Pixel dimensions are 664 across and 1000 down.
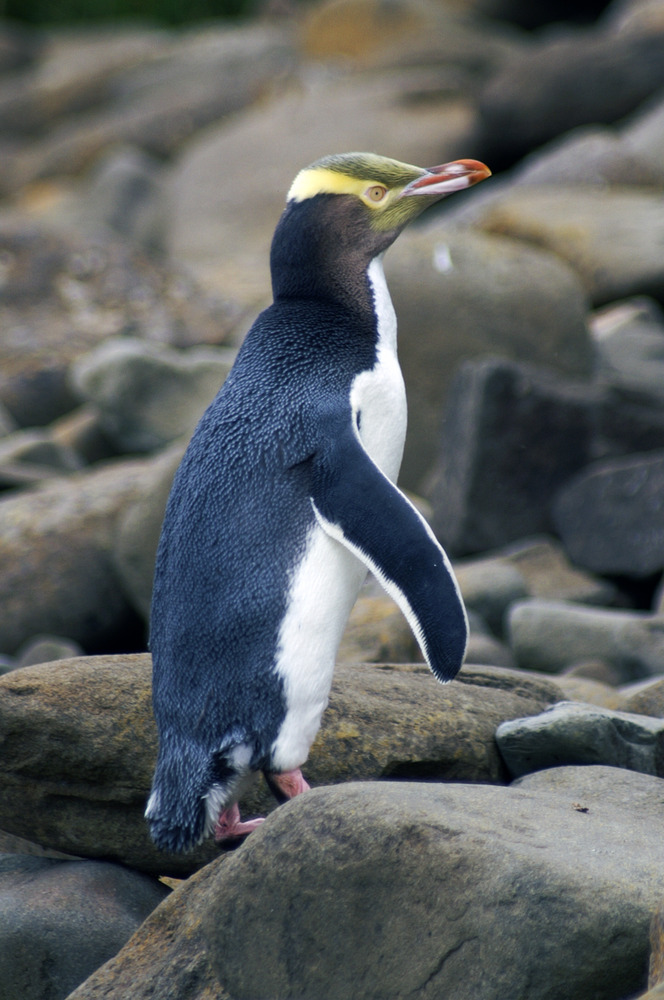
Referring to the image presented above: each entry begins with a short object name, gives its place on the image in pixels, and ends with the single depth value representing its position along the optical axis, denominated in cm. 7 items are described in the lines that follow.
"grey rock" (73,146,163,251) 3269
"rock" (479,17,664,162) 2859
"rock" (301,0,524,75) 3537
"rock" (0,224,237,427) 2016
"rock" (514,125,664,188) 2264
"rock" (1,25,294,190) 3984
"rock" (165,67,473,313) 2987
